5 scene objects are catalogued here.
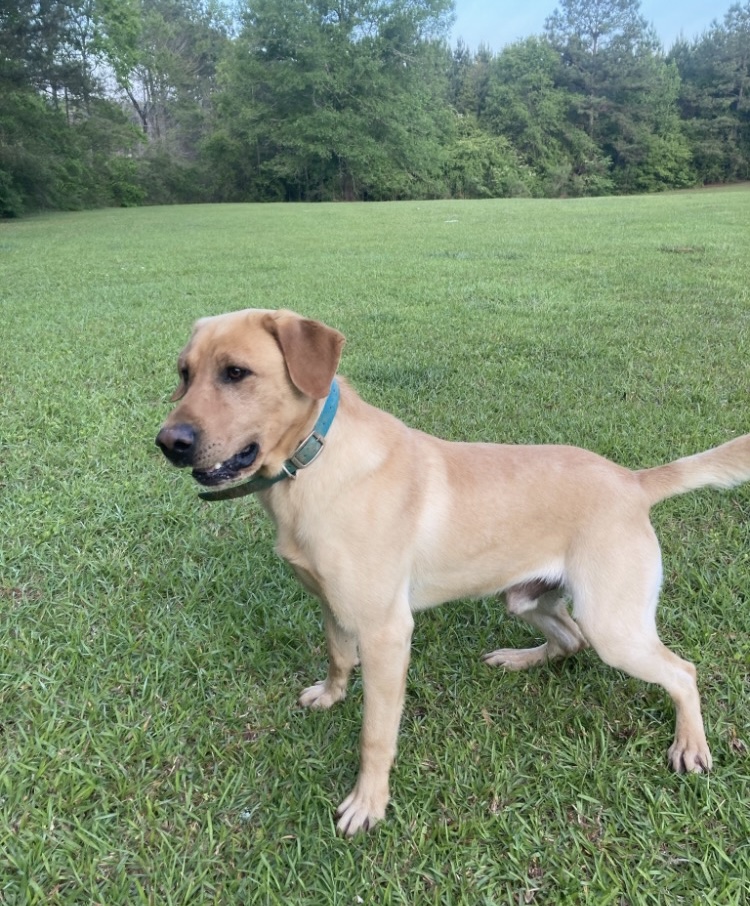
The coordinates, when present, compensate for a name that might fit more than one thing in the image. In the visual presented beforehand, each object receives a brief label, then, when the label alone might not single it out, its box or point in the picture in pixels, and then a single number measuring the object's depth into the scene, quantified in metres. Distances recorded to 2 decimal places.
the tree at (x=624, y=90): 53.47
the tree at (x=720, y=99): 53.34
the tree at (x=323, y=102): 43.78
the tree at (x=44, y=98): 27.06
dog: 2.05
